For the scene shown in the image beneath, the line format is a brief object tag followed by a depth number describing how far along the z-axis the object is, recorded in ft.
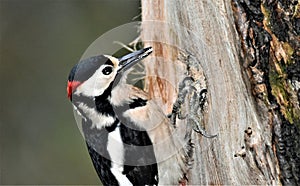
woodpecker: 16.72
